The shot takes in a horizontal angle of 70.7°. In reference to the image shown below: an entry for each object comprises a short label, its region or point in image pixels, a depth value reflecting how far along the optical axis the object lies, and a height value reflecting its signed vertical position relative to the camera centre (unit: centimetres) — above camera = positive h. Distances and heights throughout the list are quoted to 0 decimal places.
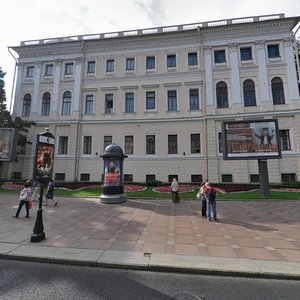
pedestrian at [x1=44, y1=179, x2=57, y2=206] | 1326 -108
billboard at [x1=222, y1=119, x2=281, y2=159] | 1685 +292
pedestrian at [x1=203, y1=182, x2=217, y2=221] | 948 -107
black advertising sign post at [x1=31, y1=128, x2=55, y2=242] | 663 +34
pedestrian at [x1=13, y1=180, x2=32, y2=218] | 978 -99
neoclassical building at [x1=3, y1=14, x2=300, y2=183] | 2445 +1012
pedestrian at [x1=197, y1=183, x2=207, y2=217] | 1029 -134
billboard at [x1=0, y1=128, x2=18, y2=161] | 1881 +281
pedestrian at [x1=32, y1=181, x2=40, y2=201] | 1459 -121
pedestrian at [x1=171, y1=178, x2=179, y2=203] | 1445 -109
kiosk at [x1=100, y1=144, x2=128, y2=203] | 1426 -8
